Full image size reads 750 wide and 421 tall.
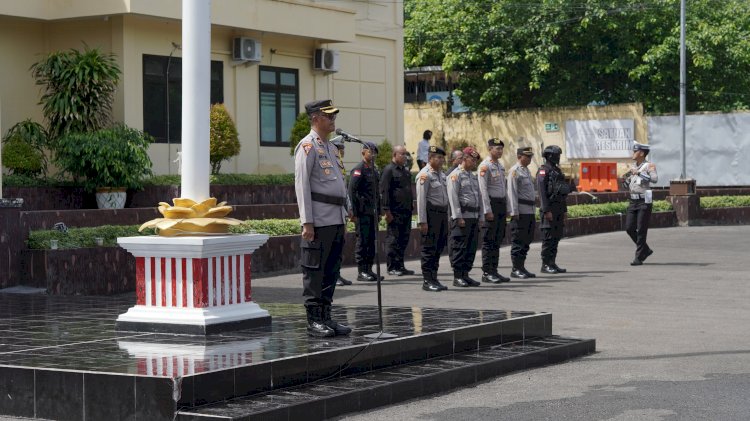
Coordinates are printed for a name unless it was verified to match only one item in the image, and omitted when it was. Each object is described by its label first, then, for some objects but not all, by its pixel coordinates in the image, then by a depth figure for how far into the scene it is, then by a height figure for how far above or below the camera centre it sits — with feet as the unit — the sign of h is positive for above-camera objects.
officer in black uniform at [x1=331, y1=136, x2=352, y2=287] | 52.51 -3.88
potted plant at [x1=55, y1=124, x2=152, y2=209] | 67.87 +1.80
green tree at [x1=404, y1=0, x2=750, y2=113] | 128.19 +14.91
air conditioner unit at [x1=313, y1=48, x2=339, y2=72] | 91.91 +9.75
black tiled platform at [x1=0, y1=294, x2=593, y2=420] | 25.77 -3.78
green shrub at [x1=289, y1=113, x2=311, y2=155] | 85.35 +4.30
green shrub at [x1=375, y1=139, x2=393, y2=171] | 93.45 +2.80
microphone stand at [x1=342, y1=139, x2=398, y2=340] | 31.47 -3.59
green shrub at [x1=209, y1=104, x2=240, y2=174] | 77.66 +3.64
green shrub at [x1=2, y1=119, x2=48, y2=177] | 68.08 +2.56
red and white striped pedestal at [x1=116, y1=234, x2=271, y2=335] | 32.99 -2.42
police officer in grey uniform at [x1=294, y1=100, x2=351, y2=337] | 32.86 -0.54
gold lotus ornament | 33.55 -0.68
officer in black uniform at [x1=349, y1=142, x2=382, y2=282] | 57.62 -0.98
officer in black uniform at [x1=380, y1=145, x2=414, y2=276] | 59.72 -0.70
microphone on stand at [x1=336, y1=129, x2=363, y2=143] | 31.52 +1.44
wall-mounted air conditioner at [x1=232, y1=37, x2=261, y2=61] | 84.07 +9.69
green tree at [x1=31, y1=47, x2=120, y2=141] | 71.92 +6.25
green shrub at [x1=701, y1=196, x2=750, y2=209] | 104.58 -1.01
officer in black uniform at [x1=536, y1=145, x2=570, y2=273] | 61.52 -0.60
